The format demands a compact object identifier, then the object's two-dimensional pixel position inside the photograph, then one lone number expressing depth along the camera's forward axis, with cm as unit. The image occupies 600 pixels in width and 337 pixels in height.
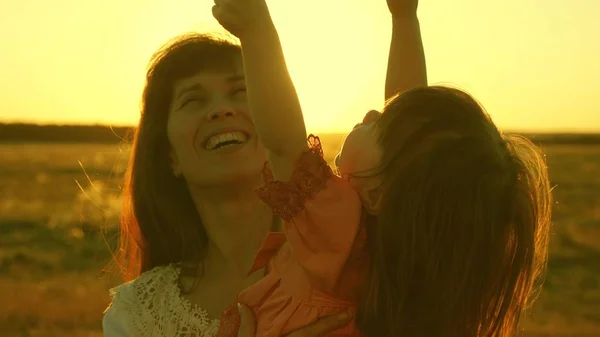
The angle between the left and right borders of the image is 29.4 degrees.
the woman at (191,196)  340
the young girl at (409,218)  237
